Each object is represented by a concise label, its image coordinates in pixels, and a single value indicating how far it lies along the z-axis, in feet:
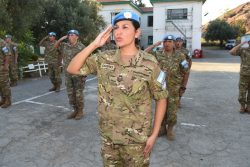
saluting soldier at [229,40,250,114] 23.07
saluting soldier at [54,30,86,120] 21.59
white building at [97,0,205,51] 111.96
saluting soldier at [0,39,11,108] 23.84
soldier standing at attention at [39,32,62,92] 33.65
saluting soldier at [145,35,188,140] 17.22
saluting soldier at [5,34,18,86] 37.89
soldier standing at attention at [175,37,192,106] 21.01
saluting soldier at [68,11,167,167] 7.84
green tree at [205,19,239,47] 164.76
